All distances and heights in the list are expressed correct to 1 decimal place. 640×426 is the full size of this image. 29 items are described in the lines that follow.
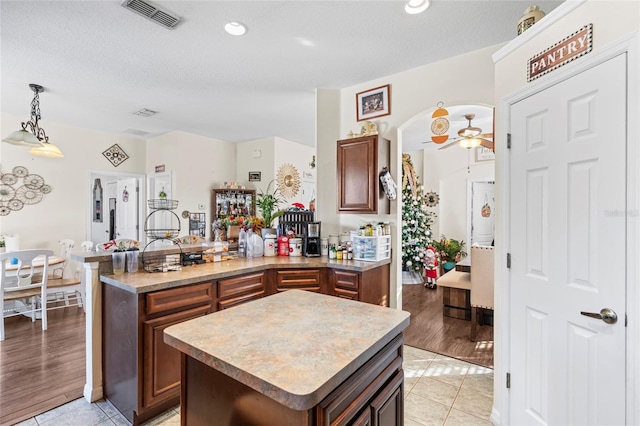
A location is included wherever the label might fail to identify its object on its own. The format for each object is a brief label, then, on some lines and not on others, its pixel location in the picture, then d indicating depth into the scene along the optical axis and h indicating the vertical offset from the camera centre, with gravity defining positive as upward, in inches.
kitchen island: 35.1 -19.1
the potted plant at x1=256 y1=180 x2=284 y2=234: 137.8 +0.4
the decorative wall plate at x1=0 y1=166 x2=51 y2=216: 176.2 +12.3
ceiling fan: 170.9 +43.0
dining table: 138.1 -26.0
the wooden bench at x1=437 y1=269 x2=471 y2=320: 152.1 -43.6
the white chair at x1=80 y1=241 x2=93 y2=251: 175.6 -20.9
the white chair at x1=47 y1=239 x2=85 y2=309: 151.4 -39.4
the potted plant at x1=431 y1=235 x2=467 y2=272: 257.1 -32.8
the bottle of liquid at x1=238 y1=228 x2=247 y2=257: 128.9 -14.2
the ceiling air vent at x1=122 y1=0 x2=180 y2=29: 84.3 +57.6
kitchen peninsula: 76.6 -29.2
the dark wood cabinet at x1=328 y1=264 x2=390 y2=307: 110.5 -27.8
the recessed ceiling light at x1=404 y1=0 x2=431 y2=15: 84.0 +58.1
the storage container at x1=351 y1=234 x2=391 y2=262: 118.5 -14.4
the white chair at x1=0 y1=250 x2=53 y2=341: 129.6 -33.5
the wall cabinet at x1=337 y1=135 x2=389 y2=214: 123.4 +16.0
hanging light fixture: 130.8 +31.4
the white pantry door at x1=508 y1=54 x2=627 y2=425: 52.1 -7.4
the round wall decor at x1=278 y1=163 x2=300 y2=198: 242.7 +25.3
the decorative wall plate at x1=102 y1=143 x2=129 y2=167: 220.2 +41.2
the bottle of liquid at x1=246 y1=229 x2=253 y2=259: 126.6 -15.2
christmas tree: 235.1 -12.2
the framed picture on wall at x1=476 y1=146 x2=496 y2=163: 248.2 +47.8
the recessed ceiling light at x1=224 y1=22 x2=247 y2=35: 94.6 +58.3
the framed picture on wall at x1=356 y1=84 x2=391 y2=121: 131.0 +48.1
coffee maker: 130.8 -12.6
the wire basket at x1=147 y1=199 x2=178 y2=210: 102.3 +2.2
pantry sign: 56.7 +32.4
